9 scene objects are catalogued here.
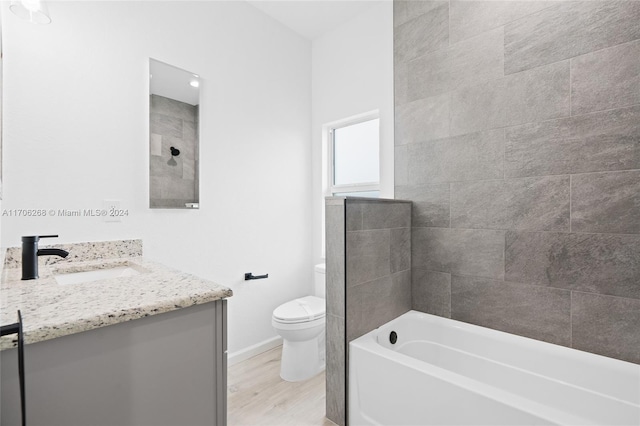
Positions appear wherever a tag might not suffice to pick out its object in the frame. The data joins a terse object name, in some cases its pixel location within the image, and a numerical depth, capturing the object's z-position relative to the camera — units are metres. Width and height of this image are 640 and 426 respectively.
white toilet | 2.05
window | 2.61
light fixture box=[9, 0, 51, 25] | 1.31
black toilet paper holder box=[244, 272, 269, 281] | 2.43
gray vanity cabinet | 0.64
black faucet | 1.12
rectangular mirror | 1.92
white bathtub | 1.20
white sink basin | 1.38
